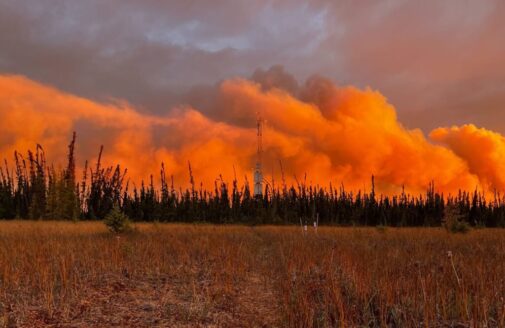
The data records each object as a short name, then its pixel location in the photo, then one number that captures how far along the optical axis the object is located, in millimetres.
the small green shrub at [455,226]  28019
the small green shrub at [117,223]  20641
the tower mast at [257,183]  55969
